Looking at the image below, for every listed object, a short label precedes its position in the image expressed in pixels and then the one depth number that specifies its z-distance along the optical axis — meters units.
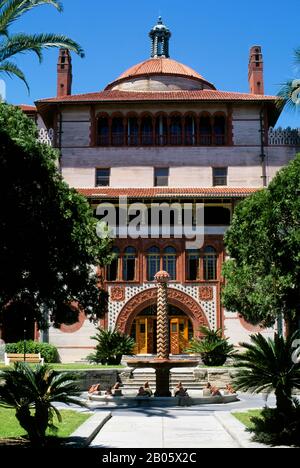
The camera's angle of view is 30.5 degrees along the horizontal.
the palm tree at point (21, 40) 13.84
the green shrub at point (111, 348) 28.98
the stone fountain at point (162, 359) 20.06
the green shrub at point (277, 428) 10.87
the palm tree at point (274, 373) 11.56
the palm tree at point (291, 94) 17.44
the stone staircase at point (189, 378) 24.77
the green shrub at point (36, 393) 10.58
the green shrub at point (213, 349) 28.78
